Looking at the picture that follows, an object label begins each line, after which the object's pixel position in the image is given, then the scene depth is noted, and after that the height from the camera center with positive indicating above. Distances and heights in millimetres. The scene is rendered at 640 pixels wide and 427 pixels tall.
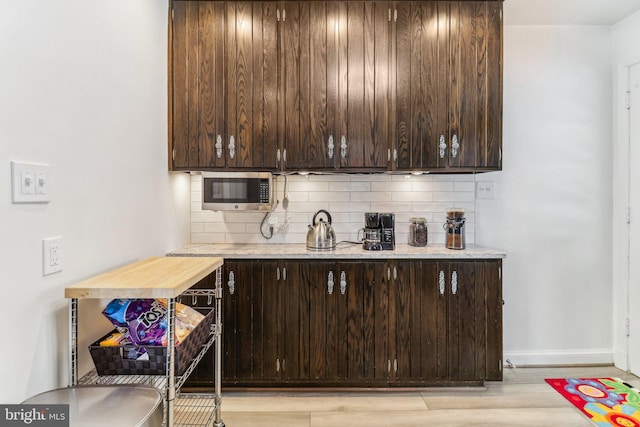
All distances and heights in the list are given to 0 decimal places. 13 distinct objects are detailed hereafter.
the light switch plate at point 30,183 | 1124 +90
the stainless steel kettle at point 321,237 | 2420 -195
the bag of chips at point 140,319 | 1345 -423
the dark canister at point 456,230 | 2502 -151
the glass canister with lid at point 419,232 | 2648 -174
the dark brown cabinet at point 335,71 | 2398 +935
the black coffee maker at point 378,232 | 2476 -163
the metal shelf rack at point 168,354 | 1243 -585
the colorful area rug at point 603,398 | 2035 -1209
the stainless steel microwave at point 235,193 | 2352 +108
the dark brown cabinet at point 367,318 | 2309 -712
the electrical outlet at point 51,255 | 1250 -166
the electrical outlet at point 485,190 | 2789 +147
